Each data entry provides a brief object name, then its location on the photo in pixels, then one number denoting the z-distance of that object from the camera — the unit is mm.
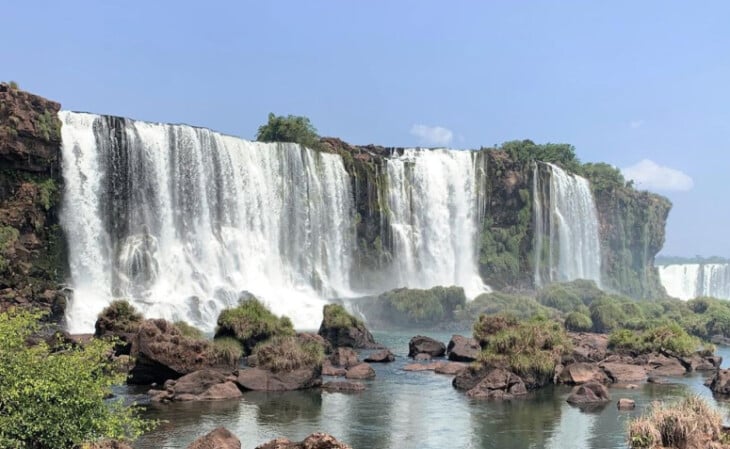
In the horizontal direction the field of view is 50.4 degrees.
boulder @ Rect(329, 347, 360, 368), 38875
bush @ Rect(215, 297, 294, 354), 37344
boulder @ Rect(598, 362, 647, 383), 36031
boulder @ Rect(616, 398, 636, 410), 28784
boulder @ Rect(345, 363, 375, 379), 35281
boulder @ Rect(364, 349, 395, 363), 41219
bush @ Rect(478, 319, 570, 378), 33000
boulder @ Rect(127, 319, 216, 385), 31125
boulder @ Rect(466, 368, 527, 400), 31031
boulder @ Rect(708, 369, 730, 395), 32438
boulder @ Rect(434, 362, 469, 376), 37969
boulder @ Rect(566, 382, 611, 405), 30125
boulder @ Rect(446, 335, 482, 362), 42000
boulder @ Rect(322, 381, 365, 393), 32031
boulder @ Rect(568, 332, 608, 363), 39538
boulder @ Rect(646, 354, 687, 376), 39000
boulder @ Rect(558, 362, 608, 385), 34688
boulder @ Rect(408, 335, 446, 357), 44844
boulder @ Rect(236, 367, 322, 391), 31125
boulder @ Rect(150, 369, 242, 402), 28516
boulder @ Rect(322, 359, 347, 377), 36000
